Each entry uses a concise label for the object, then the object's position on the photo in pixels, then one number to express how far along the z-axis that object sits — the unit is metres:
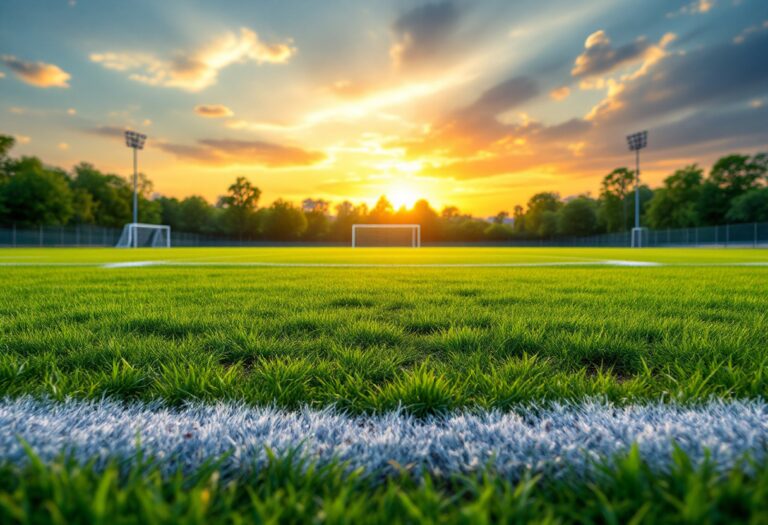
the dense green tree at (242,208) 60.06
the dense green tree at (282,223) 62.22
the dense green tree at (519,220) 77.18
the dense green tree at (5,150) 41.41
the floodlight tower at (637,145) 38.78
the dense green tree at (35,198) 39.47
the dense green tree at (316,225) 64.33
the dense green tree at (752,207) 40.19
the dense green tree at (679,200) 47.91
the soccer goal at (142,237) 34.62
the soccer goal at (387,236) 47.75
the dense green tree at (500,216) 91.59
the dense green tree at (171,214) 62.81
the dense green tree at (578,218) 65.75
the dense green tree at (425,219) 65.25
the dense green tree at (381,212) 68.00
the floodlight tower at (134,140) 37.88
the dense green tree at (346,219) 62.81
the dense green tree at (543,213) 70.88
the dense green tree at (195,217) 63.69
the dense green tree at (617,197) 57.94
